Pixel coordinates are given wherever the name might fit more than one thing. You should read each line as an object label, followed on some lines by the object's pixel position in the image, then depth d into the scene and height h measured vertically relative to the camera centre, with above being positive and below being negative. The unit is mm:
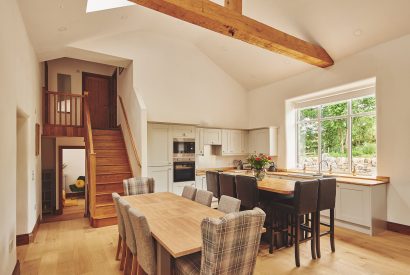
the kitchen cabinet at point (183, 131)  5668 +171
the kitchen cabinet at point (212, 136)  6387 +49
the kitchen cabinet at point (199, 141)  6147 -82
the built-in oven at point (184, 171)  5648 -792
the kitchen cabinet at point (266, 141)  6252 -99
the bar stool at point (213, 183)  4066 -791
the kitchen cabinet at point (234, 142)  6742 -130
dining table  1736 -788
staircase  4527 -727
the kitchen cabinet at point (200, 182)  6004 -1116
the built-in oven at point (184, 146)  5695 -194
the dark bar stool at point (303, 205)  2906 -850
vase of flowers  3949 -445
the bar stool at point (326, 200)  3129 -849
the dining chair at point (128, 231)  2215 -886
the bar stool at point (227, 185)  3699 -756
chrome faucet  5373 -628
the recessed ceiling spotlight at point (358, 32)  4037 +1795
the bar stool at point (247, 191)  3303 -772
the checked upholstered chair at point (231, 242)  1523 -707
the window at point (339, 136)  4652 +16
